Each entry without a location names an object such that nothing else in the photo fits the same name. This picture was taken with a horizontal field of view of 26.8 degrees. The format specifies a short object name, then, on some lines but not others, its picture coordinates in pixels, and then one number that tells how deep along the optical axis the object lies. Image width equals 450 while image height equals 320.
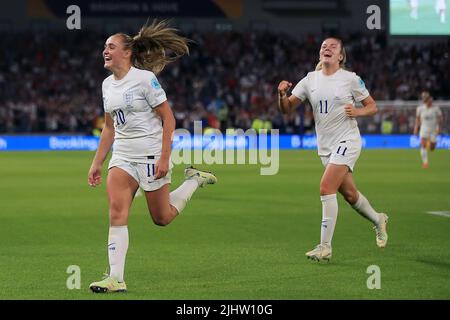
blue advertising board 39.50
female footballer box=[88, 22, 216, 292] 8.27
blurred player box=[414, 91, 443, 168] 29.17
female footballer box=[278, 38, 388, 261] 10.39
